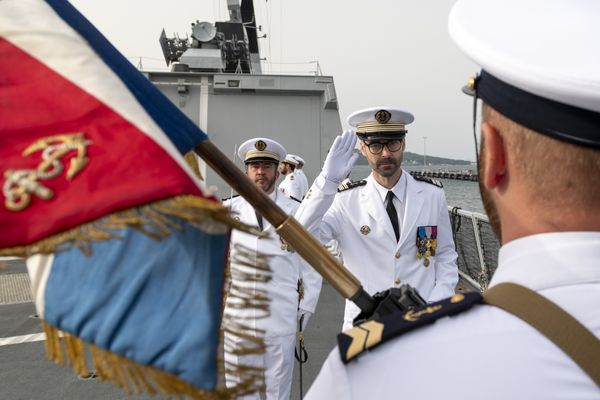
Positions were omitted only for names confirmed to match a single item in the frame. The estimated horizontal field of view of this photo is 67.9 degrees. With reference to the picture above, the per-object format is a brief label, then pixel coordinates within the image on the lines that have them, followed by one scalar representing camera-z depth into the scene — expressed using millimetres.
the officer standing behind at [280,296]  3268
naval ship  4031
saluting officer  3004
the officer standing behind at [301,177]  9648
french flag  764
